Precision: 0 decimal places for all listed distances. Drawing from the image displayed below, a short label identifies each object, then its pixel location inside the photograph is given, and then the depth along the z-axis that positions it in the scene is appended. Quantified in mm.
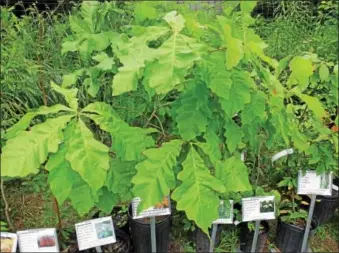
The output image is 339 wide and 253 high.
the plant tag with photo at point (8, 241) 1461
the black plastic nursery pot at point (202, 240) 2166
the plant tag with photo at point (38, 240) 1469
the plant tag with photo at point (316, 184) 1962
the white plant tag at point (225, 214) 1816
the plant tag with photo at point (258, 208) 1852
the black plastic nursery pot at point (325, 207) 2295
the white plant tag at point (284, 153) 1928
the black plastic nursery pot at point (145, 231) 1953
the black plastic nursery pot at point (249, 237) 2158
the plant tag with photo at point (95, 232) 1604
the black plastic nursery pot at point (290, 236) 2168
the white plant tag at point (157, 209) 1623
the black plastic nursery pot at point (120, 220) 2098
